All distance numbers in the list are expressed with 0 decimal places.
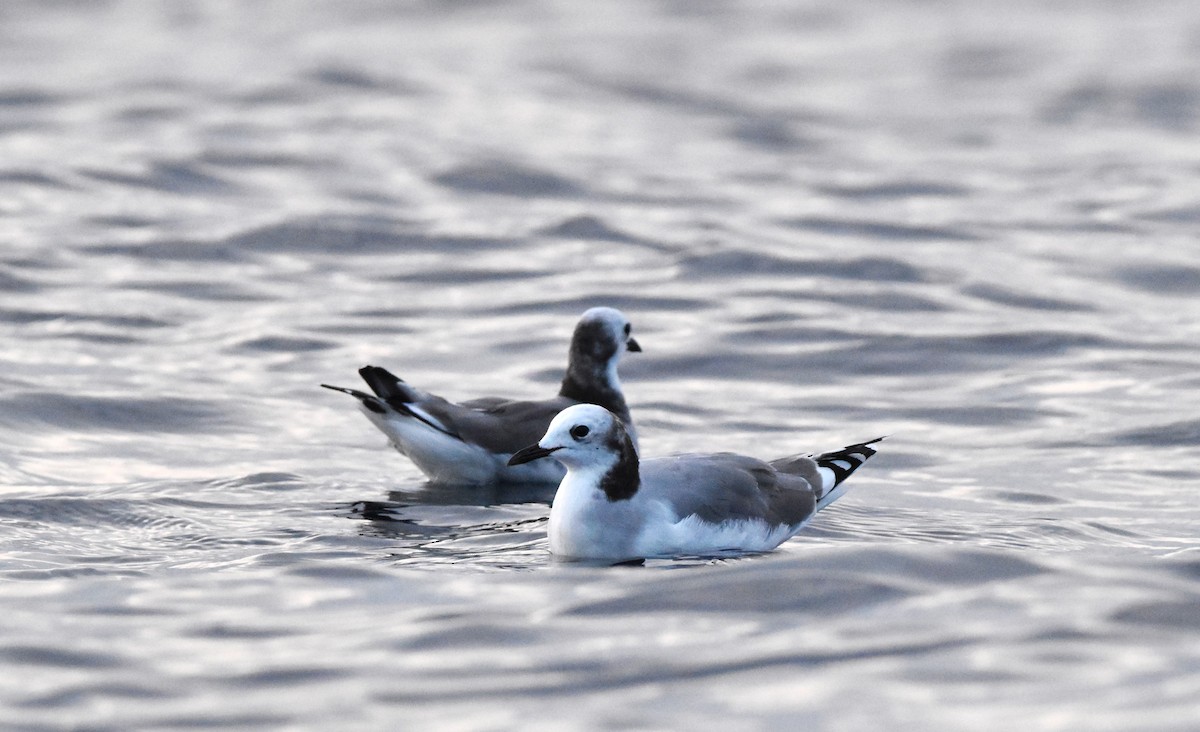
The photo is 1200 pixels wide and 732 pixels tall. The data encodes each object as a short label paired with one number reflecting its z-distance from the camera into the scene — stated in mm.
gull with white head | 19969
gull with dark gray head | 23875
